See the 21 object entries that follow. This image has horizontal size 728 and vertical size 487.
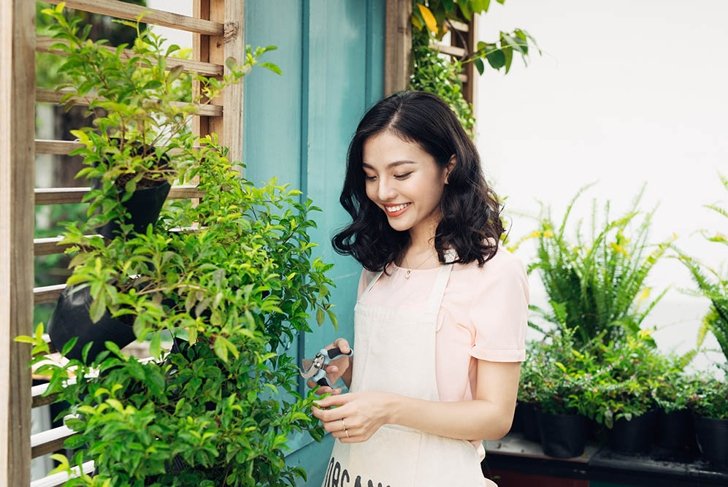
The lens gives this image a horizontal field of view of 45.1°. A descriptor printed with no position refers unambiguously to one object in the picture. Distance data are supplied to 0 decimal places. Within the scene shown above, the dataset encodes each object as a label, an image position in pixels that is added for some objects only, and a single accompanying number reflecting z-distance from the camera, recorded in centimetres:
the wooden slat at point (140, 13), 172
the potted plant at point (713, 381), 331
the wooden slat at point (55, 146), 162
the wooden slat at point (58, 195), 167
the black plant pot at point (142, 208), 150
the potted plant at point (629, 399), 341
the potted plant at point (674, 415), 343
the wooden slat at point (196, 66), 195
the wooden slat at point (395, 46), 327
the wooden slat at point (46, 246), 164
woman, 186
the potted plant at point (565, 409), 344
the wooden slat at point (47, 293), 165
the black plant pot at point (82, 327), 150
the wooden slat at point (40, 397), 161
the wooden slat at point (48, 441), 167
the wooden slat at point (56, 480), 175
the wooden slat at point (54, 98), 157
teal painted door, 249
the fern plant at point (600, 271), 388
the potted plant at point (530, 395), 356
